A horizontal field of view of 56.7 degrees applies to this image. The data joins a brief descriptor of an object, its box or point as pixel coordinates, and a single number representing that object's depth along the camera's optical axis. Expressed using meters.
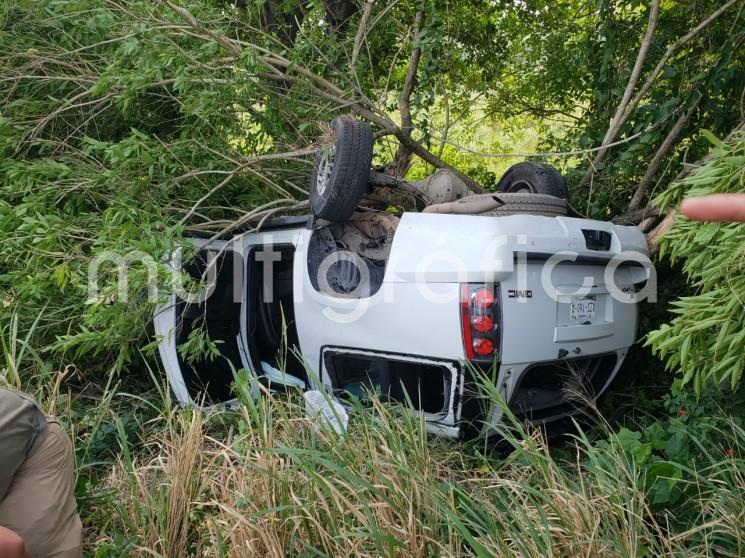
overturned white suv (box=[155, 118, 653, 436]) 3.43
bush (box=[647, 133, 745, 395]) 2.48
